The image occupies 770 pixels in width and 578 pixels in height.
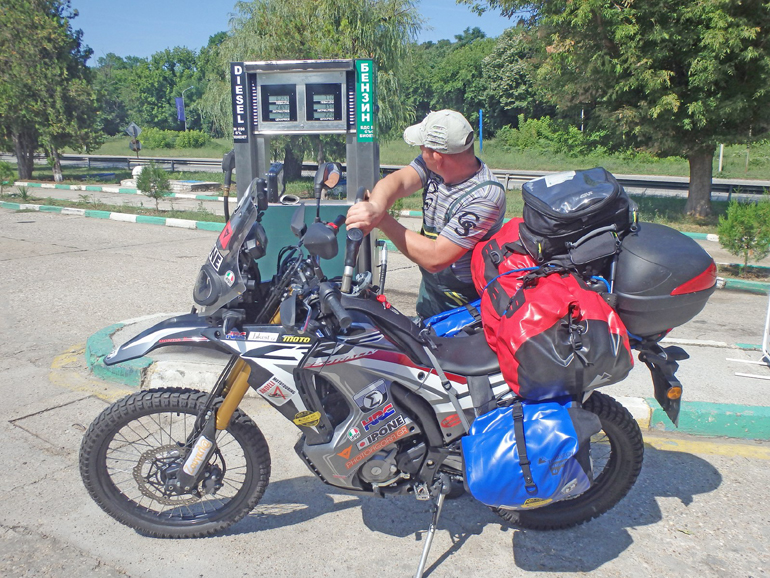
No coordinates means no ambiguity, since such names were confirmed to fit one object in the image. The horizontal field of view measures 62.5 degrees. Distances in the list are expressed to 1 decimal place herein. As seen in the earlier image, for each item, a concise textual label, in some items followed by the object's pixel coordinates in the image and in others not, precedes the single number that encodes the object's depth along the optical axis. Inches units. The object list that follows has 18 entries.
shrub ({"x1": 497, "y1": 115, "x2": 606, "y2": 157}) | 1391.5
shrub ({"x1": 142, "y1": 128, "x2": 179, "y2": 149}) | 1930.4
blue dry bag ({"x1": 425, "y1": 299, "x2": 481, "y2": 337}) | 114.3
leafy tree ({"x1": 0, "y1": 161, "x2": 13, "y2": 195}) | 673.6
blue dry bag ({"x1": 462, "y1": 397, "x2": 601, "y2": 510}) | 89.4
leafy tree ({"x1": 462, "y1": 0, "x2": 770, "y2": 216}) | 430.6
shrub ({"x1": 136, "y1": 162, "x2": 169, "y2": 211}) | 574.2
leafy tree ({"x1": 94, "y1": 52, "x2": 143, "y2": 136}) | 2554.1
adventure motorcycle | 94.4
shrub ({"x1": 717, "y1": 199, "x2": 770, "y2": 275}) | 310.3
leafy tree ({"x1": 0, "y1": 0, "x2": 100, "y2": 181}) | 831.7
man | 114.7
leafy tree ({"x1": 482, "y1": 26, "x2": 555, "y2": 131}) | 1721.2
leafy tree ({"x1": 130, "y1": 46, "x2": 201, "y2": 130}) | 2711.6
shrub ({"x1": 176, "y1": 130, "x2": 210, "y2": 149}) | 1913.1
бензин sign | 245.6
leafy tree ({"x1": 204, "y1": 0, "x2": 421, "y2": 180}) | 671.8
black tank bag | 93.1
